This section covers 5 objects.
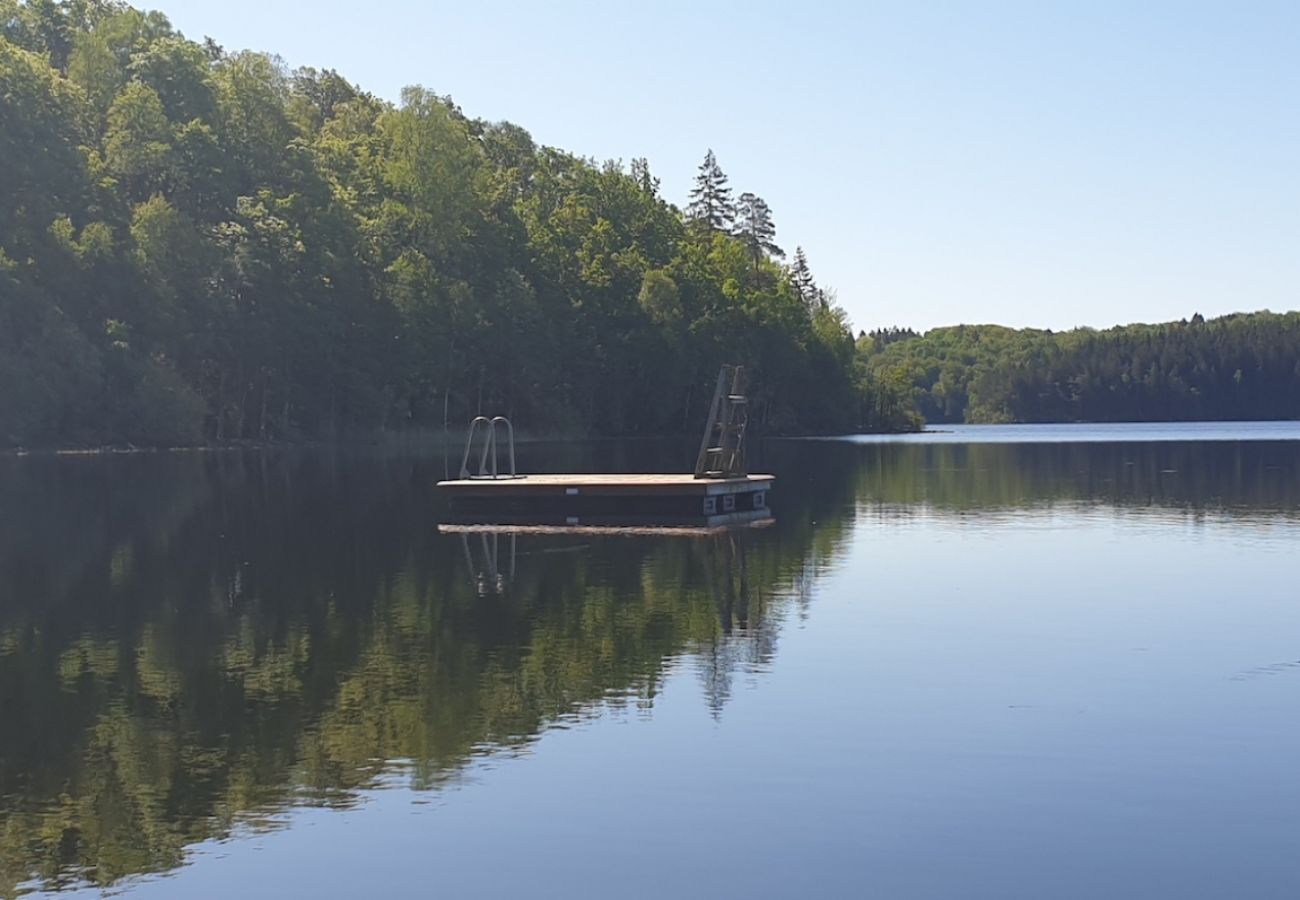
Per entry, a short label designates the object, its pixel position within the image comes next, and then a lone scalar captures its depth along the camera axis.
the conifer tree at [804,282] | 191.25
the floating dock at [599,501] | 41.38
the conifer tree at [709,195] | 177.00
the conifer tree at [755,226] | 179.50
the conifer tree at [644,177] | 158.75
